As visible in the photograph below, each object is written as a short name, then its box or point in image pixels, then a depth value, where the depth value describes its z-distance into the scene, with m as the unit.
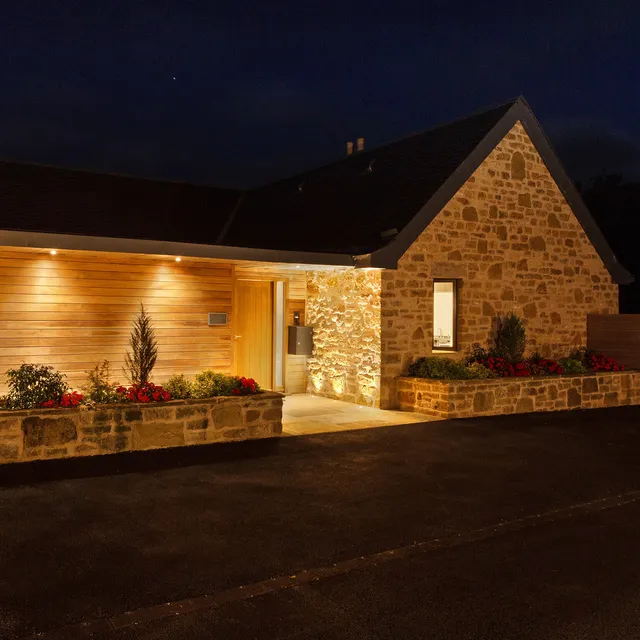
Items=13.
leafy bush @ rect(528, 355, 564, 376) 13.79
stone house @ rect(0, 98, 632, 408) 10.83
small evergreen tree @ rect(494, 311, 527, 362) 14.14
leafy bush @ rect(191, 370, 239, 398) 9.93
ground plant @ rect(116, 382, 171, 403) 9.33
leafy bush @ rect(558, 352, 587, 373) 14.22
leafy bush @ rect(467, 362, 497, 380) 12.79
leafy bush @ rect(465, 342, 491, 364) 14.01
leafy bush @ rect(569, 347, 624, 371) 15.03
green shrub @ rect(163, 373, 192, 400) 9.76
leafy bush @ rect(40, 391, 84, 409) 8.71
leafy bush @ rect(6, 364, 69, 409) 8.70
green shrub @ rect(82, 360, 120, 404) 9.15
